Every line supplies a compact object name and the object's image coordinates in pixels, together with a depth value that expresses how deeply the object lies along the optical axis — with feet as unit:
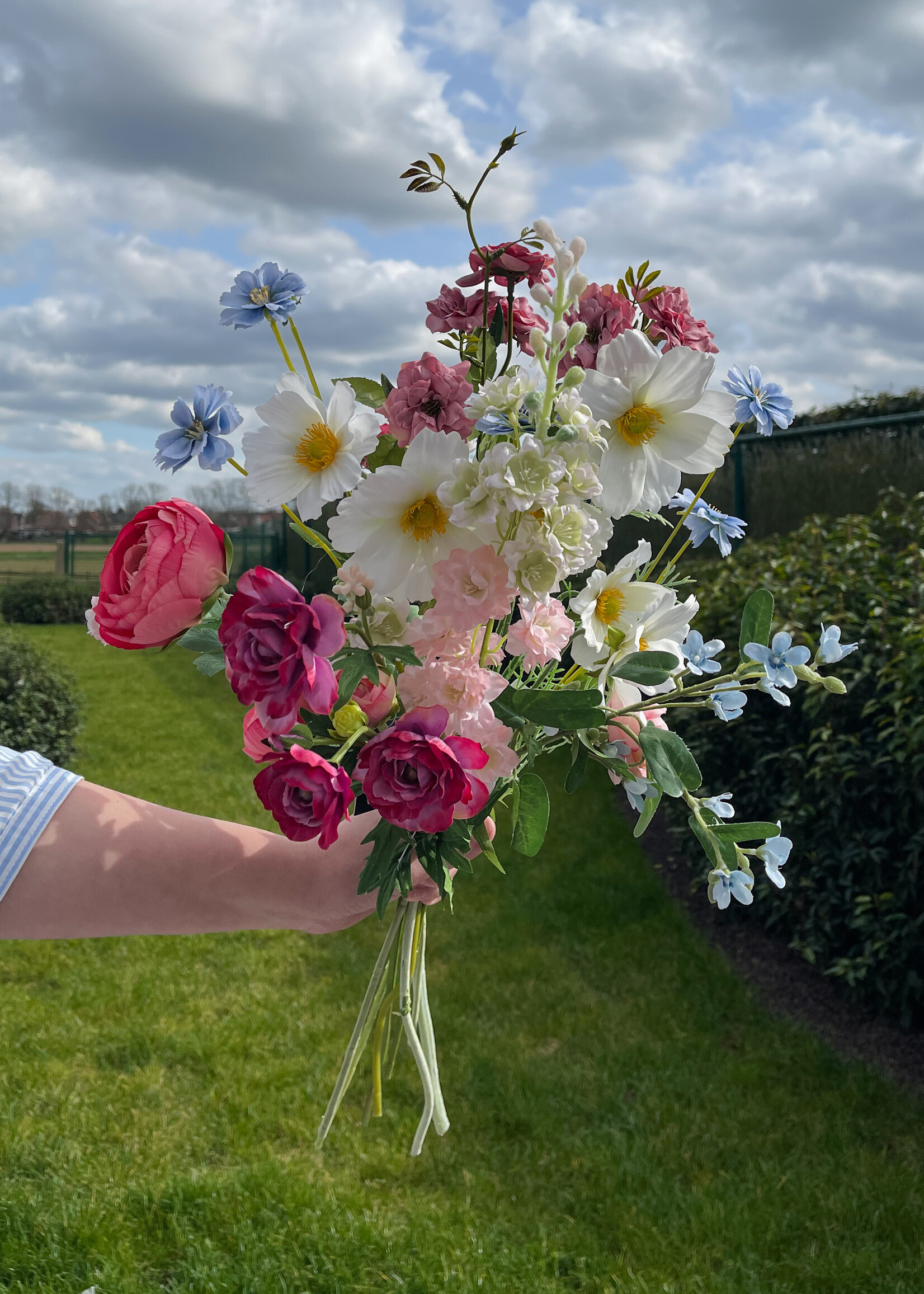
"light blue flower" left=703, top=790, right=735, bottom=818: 3.80
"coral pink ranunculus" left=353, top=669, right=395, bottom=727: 3.59
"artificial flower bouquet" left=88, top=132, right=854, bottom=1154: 3.03
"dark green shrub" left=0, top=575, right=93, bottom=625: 48.39
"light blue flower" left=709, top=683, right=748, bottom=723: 3.64
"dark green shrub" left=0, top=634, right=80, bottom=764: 20.17
